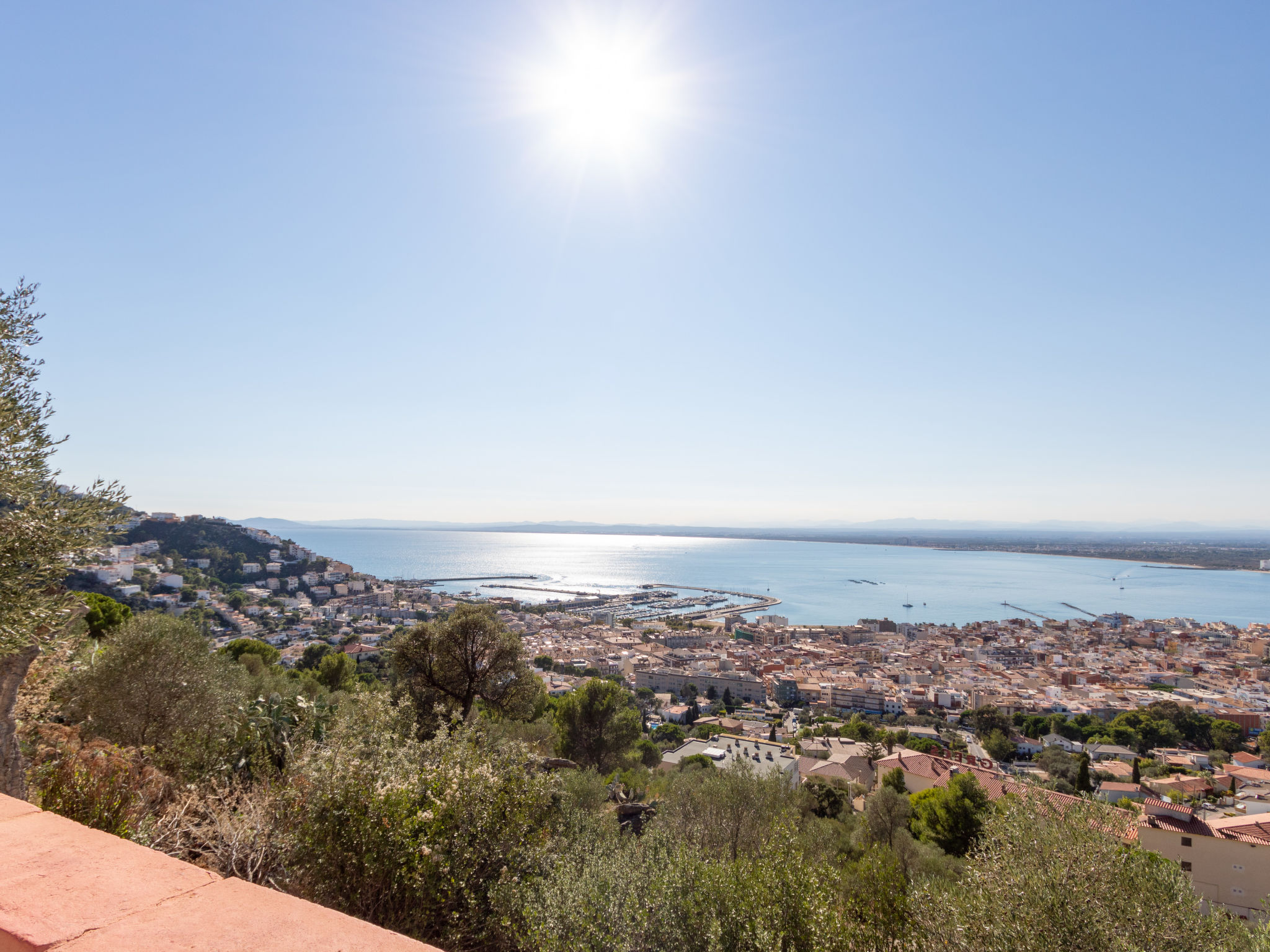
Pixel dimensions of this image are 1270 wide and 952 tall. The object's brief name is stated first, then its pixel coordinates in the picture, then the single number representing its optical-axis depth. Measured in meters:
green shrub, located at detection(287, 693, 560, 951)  4.03
